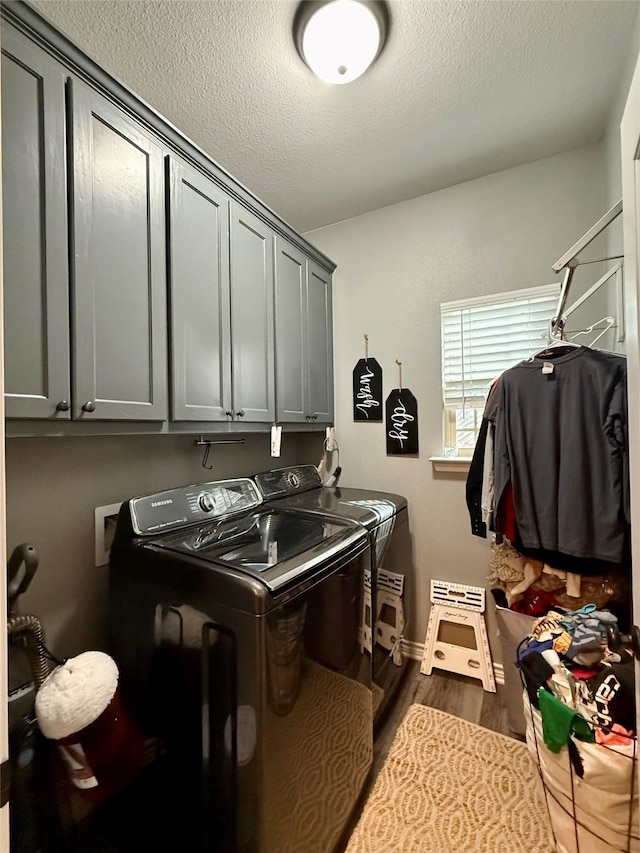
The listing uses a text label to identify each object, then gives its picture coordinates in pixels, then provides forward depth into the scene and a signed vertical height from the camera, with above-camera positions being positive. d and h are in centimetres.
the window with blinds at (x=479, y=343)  199 +46
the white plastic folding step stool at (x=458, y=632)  205 -121
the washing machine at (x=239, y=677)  97 -75
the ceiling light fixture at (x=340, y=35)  120 +134
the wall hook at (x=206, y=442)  182 -8
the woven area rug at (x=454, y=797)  127 -144
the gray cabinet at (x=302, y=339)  199 +52
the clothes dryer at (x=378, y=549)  165 -65
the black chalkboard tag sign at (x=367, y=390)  242 +23
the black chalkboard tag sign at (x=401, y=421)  230 +2
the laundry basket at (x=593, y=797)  100 -108
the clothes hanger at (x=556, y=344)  156 +34
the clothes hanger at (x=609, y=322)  157 +44
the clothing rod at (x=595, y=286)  135 +53
